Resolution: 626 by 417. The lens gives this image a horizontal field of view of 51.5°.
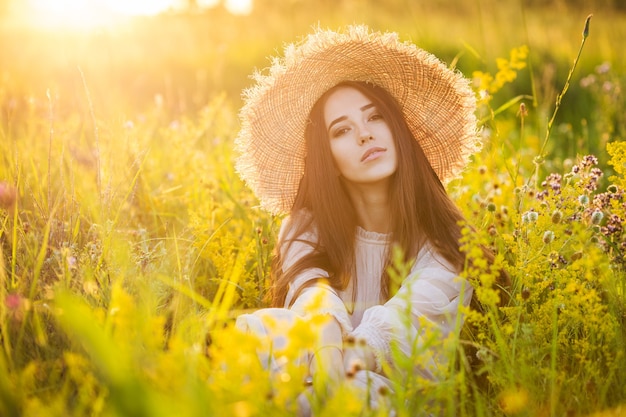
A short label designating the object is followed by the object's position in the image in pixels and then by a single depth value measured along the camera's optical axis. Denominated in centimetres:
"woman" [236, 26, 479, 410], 283
